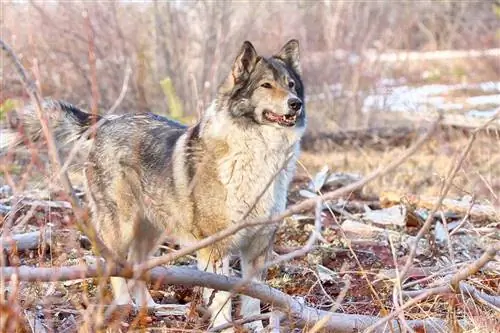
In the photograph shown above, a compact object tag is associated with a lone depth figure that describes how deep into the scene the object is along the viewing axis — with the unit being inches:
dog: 398.6
